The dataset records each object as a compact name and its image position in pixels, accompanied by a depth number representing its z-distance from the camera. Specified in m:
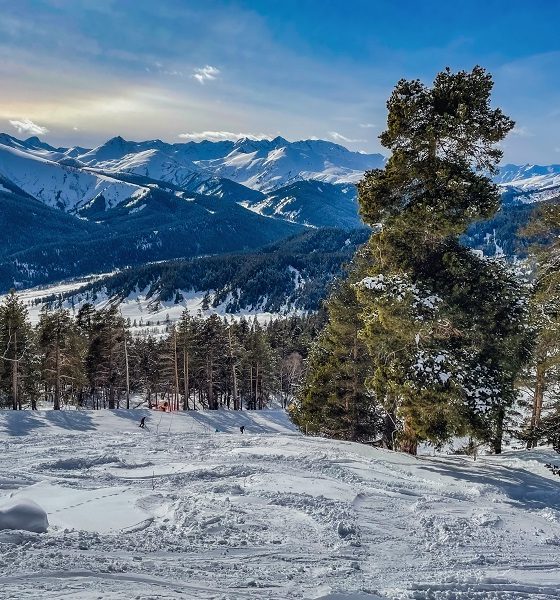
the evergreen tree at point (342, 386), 23.94
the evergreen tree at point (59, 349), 43.44
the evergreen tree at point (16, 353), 39.91
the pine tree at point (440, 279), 14.12
